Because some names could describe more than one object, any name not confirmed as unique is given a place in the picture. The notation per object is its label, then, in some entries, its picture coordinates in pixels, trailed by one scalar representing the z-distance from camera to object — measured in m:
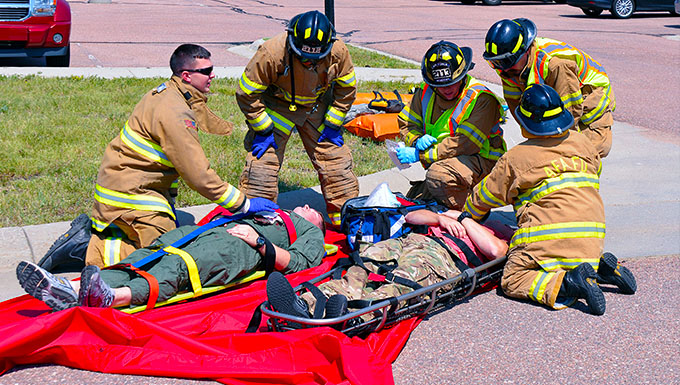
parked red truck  10.70
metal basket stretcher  3.74
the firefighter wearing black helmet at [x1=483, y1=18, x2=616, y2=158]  5.18
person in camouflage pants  4.12
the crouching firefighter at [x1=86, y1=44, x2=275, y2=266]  4.70
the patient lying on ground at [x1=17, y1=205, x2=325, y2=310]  3.86
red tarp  3.52
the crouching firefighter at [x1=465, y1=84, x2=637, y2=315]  4.43
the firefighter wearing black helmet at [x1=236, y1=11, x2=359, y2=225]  5.35
